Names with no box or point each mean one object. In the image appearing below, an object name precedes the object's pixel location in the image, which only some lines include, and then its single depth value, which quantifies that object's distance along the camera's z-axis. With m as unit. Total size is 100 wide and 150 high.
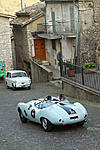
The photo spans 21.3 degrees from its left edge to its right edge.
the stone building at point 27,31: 28.91
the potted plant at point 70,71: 17.31
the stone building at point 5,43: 28.70
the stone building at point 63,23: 27.12
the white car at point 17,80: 21.83
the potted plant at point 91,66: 21.90
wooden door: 29.58
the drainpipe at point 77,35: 26.80
